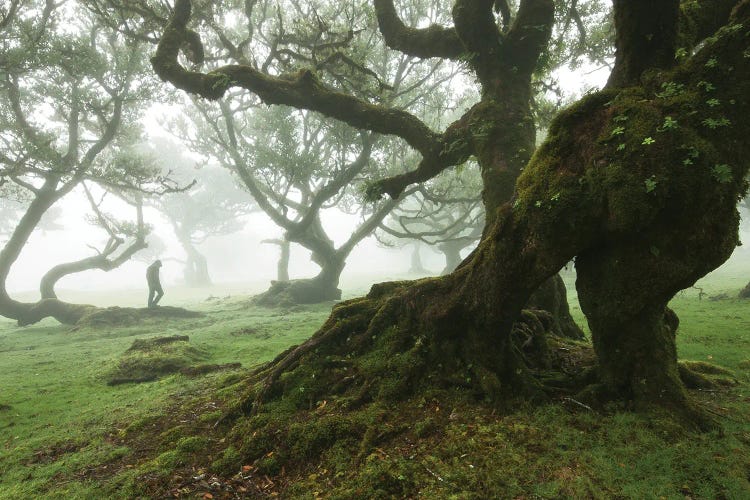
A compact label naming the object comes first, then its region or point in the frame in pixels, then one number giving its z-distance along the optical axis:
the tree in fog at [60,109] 17.50
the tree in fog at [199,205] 60.50
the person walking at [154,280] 21.73
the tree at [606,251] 4.20
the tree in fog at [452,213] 22.05
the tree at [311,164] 22.67
